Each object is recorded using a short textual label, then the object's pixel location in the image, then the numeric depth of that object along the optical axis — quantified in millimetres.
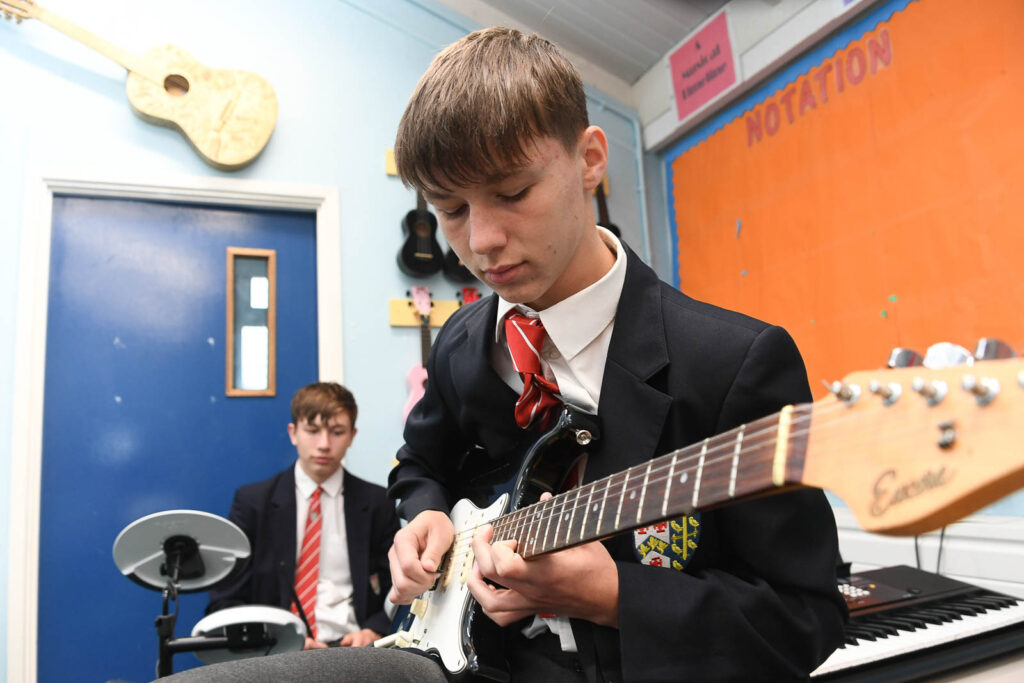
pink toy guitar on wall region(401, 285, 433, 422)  2611
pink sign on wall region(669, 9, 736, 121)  2568
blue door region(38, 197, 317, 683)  2252
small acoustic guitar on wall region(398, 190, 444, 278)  2676
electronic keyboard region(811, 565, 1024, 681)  1054
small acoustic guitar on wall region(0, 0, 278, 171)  2398
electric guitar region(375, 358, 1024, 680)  414
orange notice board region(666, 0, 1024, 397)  1767
